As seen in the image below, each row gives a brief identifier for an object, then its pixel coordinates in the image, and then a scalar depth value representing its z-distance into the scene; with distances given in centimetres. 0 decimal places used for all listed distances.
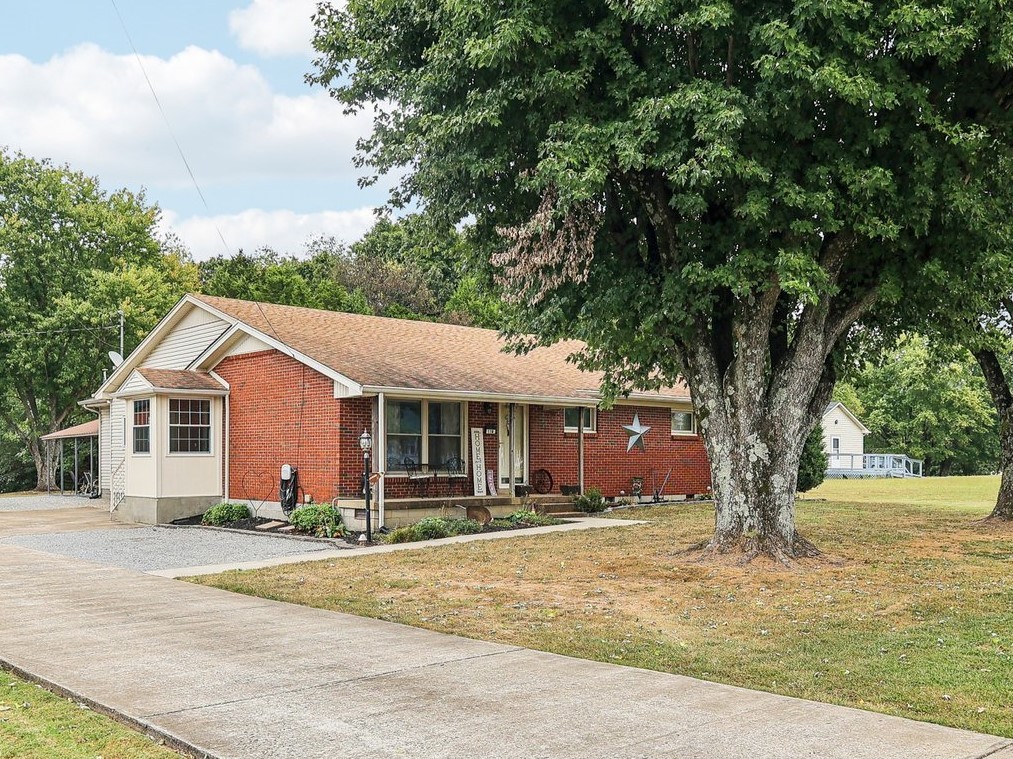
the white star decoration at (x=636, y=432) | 2419
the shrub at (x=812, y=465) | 2588
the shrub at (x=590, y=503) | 2192
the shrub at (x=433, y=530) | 1650
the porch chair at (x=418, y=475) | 1923
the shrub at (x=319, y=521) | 1722
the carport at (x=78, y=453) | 3188
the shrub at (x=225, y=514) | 2000
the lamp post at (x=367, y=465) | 1611
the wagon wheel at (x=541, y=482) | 2198
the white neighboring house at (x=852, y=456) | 6134
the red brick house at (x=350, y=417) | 1864
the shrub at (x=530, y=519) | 1909
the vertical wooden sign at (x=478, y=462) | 2036
